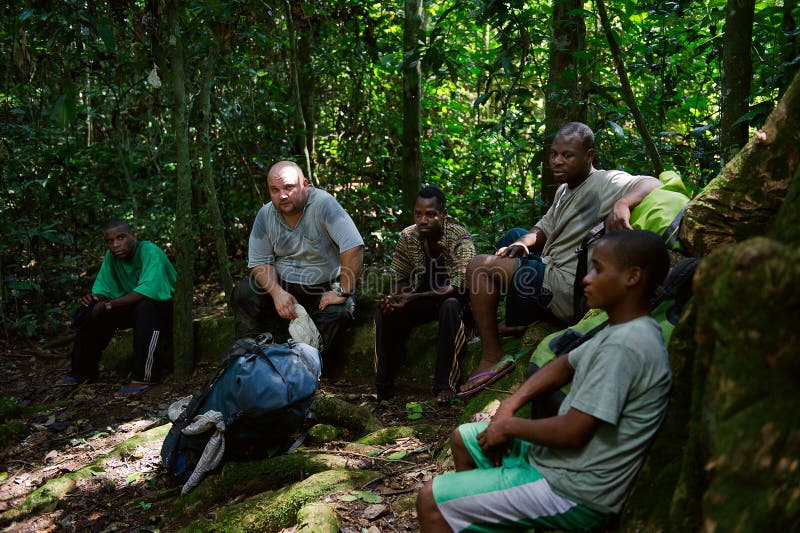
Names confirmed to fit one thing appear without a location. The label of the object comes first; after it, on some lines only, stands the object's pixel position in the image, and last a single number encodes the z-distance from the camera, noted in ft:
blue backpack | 14.02
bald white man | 19.45
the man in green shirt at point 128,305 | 21.74
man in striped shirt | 16.88
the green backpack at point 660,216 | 11.66
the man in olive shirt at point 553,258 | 14.75
